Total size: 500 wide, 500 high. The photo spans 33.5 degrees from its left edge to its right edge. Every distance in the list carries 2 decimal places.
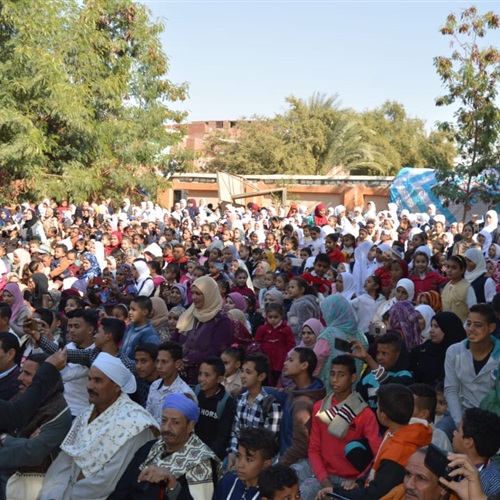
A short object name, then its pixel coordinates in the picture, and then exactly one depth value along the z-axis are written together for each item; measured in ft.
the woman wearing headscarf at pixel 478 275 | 29.35
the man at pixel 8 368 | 20.30
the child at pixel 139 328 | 24.71
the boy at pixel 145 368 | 21.71
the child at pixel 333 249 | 40.60
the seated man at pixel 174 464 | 15.49
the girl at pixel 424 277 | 31.35
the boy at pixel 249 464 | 14.90
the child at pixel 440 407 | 19.89
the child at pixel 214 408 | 19.39
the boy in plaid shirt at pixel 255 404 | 19.07
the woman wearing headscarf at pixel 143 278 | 35.42
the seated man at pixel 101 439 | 16.81
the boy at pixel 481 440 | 13.32
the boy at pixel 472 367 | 18.89
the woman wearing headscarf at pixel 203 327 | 24.02
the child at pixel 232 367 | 22.26
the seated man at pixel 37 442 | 17.10
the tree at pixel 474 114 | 58.08
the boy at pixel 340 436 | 16.71
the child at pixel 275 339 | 25.66
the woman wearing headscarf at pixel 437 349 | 22.39
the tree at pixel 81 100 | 66.95
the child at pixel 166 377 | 20.34
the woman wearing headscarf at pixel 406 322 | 24.68
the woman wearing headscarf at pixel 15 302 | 29.50
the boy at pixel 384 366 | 19.75
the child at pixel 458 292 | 27.81
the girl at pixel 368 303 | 30.37
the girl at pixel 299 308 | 27.89
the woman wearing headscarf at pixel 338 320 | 22.68
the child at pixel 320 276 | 34.09
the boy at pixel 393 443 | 14.56
